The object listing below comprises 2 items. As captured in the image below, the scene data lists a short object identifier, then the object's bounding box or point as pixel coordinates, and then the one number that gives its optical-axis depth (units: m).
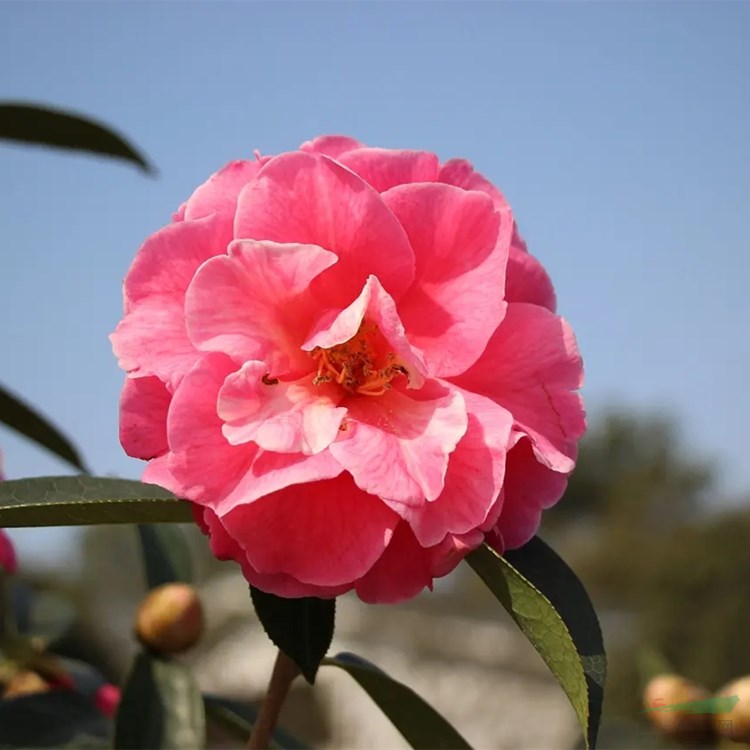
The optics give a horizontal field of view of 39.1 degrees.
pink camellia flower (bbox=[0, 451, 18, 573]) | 1.20
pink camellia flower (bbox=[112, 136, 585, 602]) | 0.60
